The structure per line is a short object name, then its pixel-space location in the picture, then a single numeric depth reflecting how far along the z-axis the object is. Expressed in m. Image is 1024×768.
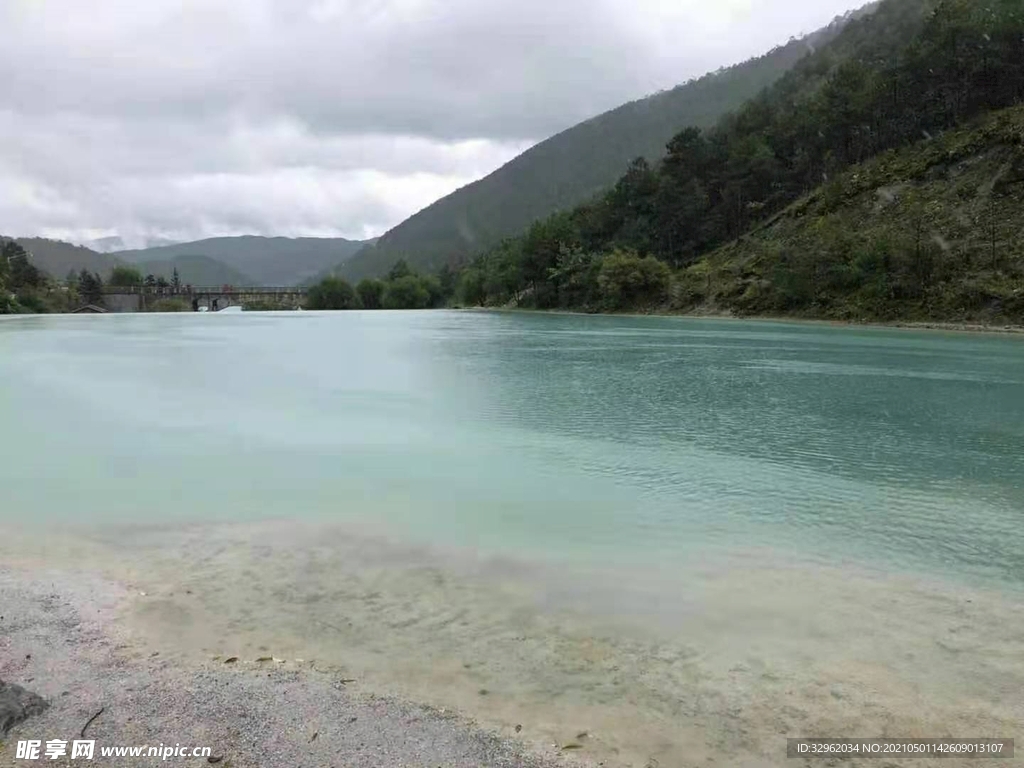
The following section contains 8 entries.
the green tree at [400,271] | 180.25
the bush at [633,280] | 88.19
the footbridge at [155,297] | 175.62
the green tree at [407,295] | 163.88
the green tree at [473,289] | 138.75
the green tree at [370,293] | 169.50
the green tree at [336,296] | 169.75
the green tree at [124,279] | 198.62
